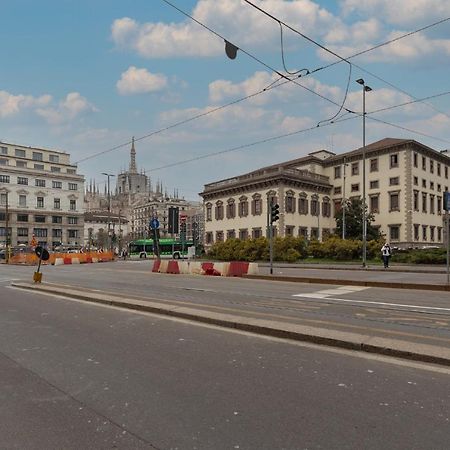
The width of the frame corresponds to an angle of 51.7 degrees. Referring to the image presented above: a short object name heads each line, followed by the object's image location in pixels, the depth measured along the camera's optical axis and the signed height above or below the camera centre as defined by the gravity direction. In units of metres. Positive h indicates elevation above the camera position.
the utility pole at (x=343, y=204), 61.08 +5.42
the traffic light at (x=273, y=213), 25.76 +1.53
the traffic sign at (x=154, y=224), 30.44 +1.08
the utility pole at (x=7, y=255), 53.17 -1.74
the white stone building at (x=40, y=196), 98.69 +9.89
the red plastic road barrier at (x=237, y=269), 25.17 -1.55
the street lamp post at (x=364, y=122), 29.27 +8.50
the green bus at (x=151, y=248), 69.94 -1.19
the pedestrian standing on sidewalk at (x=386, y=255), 31.70 -0.98
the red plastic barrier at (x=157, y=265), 28.83 -1.56
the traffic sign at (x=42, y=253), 18.39 -0.50
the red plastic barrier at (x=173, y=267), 27.48 -1.59
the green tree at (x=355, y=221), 64.81 +2.85
